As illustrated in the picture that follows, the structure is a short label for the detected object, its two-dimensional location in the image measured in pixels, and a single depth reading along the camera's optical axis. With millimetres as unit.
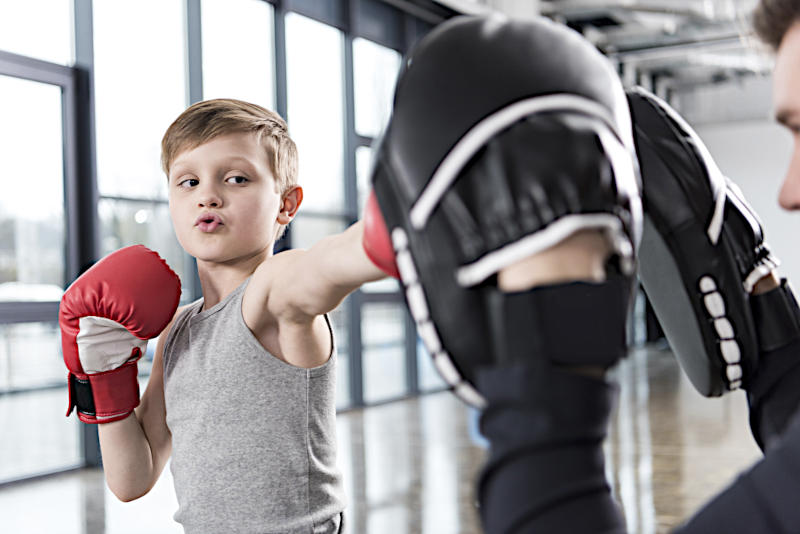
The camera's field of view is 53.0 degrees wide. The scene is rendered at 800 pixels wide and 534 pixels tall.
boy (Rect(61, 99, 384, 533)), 1037
